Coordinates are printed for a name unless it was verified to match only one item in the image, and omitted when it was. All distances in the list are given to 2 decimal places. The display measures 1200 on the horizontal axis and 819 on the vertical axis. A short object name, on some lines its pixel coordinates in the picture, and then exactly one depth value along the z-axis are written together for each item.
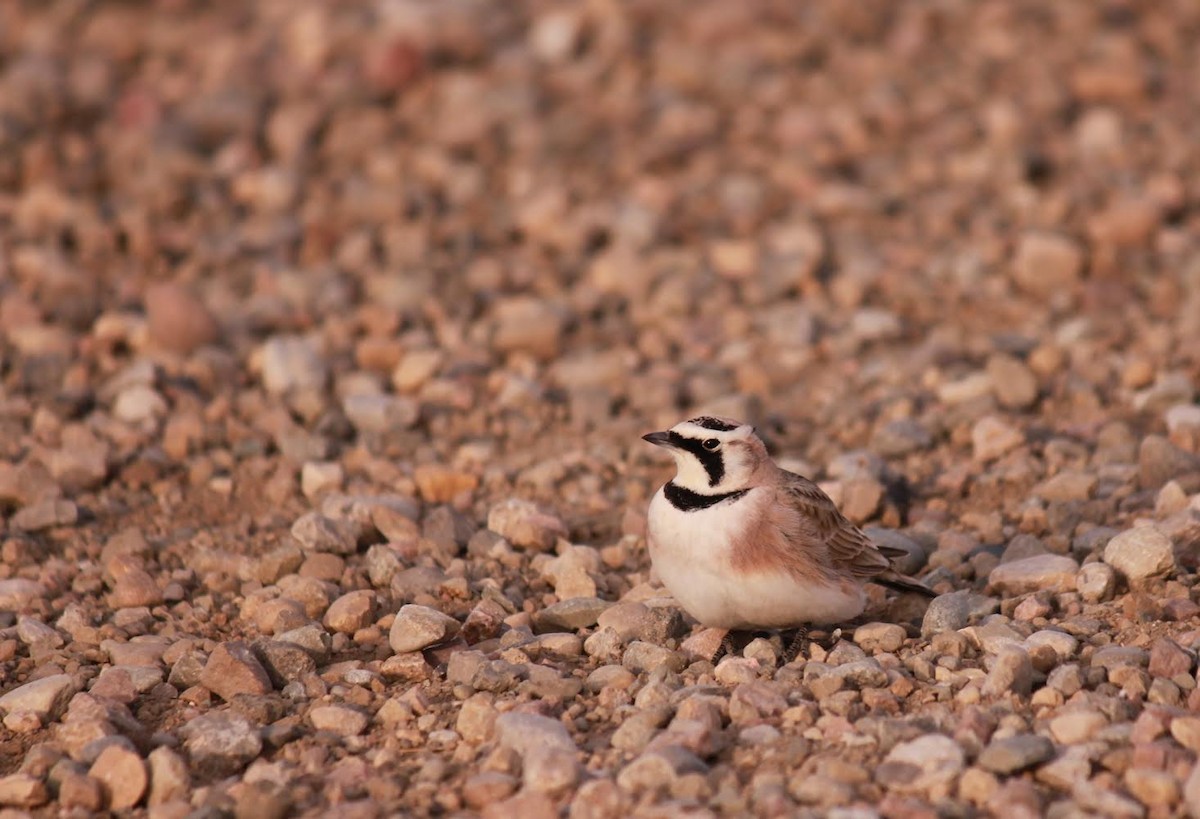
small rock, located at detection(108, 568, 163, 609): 13.56
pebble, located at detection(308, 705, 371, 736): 11.38
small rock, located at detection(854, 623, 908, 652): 12.47
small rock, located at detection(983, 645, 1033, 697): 11.20
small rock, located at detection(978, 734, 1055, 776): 10.13
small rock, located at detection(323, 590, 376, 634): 13.06
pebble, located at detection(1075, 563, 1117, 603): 12.87
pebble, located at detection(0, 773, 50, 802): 10.59
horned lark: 12.31
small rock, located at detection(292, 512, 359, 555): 14.37
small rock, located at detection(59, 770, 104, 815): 10.53
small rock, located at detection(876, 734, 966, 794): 10.02
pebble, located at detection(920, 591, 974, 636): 12.65
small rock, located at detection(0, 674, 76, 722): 11.66
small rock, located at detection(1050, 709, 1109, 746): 10.53
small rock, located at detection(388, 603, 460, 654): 12.59
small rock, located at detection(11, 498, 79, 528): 14.87
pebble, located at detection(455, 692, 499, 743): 11.17
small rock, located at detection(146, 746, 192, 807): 10.62
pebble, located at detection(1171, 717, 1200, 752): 10.31
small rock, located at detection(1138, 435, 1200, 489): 14.85
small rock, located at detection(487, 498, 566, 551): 14.71
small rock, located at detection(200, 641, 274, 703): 11.92
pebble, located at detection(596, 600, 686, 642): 12.87
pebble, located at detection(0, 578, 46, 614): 13.37
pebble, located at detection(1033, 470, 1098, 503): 14.89
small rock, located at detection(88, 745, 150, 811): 10.61
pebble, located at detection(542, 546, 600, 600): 13.77
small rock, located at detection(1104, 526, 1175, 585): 12.85
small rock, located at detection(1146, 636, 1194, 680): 11.37
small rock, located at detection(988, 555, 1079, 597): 13.20
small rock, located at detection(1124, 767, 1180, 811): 9.81
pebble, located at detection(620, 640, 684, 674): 12.25
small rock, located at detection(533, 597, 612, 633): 13.20
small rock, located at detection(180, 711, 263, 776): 10.95
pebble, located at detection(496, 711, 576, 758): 10.70
